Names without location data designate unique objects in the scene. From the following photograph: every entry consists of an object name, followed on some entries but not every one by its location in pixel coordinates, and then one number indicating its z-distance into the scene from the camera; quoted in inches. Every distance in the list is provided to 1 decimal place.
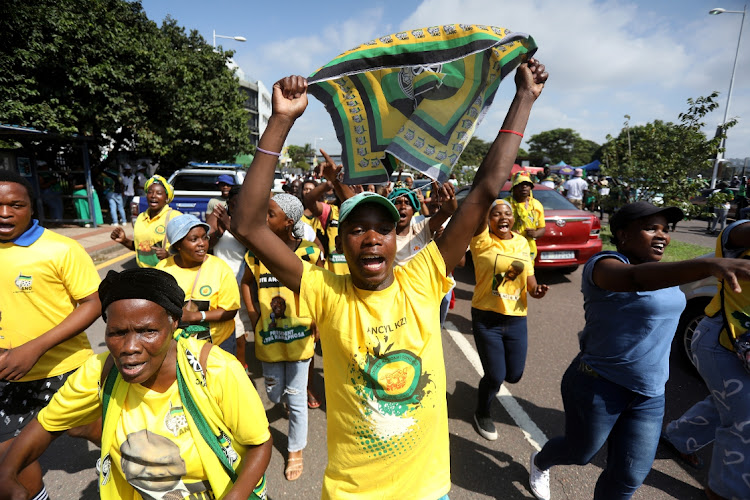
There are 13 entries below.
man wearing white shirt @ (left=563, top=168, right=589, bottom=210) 522.6
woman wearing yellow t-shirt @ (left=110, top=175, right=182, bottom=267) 179.9
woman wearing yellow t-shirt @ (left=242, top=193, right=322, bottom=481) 119.0
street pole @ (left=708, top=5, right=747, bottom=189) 629.6
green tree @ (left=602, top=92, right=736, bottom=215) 343.0
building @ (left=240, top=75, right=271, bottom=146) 2555.4
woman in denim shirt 86.1
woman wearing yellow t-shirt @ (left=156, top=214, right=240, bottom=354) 116.2
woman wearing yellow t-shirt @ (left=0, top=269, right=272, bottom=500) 59.7
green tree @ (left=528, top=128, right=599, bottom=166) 3225.9
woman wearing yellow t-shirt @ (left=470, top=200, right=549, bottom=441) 130.3
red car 290.0
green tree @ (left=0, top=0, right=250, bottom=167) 399.9
